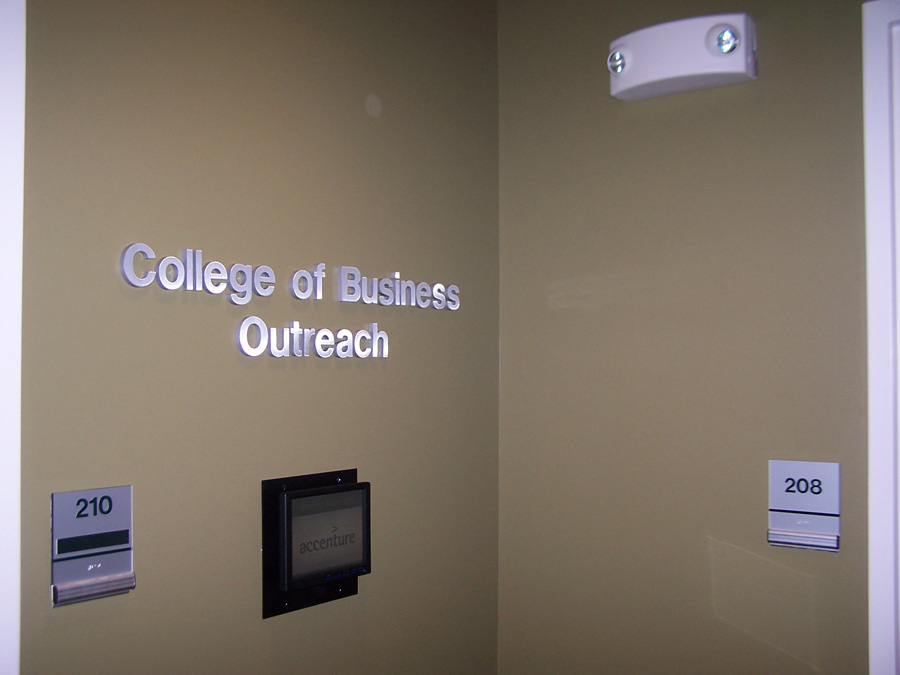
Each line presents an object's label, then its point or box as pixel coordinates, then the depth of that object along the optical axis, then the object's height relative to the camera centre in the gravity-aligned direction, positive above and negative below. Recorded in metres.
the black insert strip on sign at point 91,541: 1.66 -0.45
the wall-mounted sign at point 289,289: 1.85 +0.19
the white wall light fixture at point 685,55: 2.25 +0.96
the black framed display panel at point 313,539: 2.08 -0.56
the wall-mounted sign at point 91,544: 1.66 -0.45
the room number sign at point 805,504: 2.18 -0.47
